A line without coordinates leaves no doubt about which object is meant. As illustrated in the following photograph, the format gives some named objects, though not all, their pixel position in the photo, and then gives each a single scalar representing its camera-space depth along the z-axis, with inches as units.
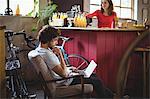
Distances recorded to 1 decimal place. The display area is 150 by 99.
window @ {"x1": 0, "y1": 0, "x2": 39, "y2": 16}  212.2
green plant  201.6
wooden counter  166.6
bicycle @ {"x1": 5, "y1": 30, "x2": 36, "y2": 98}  152.4
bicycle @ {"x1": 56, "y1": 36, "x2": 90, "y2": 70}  173.9
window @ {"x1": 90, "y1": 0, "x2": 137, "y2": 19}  307.9
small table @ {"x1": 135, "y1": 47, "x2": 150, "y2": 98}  156.8
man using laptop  117.6
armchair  114.5
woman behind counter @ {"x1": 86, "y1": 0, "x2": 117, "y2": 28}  191.6
